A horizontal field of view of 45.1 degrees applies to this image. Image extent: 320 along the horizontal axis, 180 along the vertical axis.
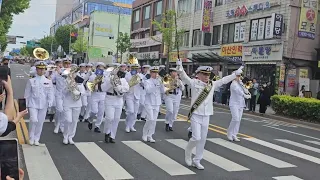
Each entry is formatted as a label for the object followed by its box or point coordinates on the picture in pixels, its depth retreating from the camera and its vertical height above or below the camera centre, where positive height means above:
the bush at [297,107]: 16.12 -1.26
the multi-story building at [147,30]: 44.28 +5.19
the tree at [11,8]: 25.95 +3.91
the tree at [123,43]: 50.56 +3.54
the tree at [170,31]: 33.97 +3.68
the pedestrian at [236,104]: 10.49 -0.79
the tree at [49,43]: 97.75 +6.11
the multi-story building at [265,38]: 24.70 +2.70
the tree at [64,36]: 83.38 +6.78
